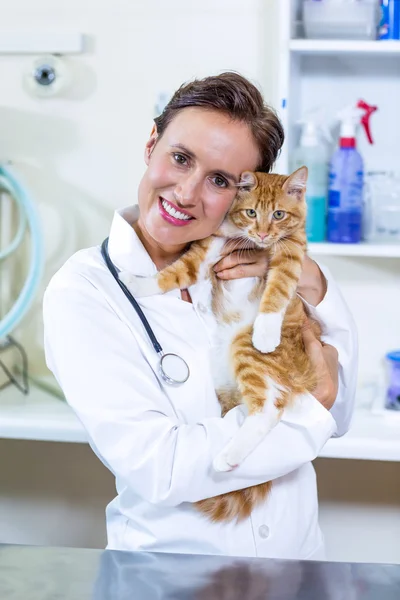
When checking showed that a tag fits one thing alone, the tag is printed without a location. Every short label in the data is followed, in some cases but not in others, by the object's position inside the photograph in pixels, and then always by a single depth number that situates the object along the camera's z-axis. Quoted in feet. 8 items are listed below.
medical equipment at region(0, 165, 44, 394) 6.76
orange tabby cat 3.88
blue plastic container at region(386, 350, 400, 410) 6.73
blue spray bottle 6.43
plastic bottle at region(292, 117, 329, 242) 6.48
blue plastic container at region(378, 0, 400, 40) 6.19
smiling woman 3.58
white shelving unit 6.04
